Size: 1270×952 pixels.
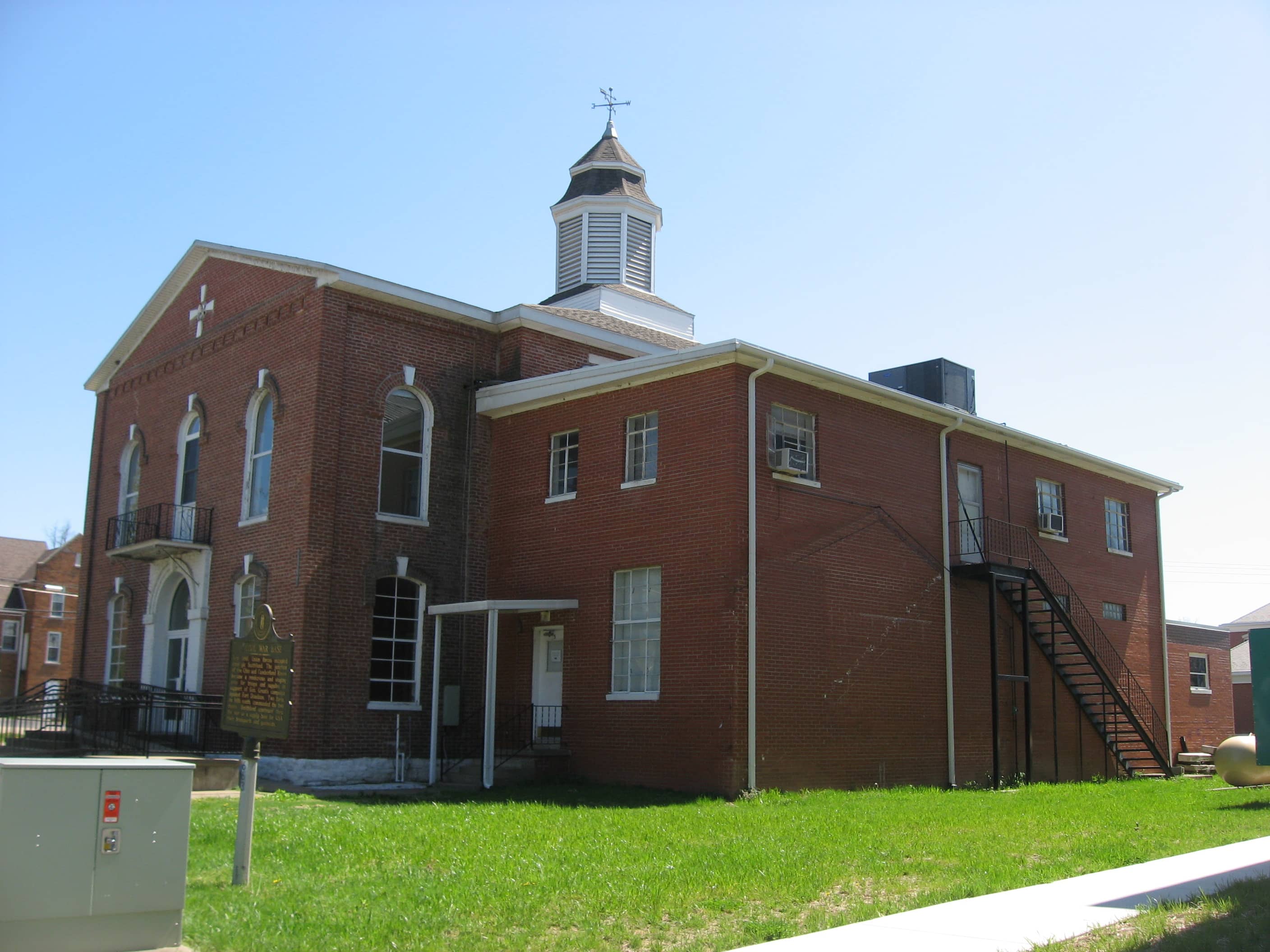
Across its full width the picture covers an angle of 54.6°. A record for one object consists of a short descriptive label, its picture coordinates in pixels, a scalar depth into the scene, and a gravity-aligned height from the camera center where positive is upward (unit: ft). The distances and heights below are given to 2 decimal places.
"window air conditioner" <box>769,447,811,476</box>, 61.26 +11.57
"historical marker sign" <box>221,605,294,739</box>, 32.50 +0.03
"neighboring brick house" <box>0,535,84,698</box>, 188.34 +10.07
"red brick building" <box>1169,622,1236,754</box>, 97.76 +1.24
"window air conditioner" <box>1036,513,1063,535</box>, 81.41 +11.48
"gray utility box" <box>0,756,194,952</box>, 23.62 -3.34
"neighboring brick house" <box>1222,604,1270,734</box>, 148.66 +2.08
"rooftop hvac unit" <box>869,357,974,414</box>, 81.97 +20.81
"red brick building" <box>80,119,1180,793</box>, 61.11 +7.79
